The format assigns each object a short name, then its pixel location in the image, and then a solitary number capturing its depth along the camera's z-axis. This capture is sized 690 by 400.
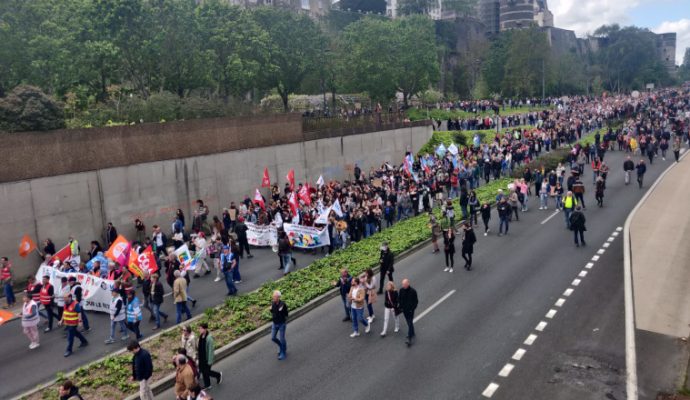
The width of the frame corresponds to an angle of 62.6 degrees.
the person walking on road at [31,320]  14.60
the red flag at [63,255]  19.15
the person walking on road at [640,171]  30.55
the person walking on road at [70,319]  14.27
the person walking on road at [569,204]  23.04
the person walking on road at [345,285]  15.02
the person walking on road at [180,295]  15.28
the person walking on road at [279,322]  13.02
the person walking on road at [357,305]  14.03
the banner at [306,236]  22.23
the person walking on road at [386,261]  17.27
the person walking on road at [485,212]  23.16
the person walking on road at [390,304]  13.83
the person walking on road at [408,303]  13.48
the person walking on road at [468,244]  18.69
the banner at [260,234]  23.89
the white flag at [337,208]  22.95
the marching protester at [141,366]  10.97
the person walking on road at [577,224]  20.33
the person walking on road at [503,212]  22.89
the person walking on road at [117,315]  14.66
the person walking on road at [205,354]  11.77
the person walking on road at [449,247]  18.75
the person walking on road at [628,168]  31.41
